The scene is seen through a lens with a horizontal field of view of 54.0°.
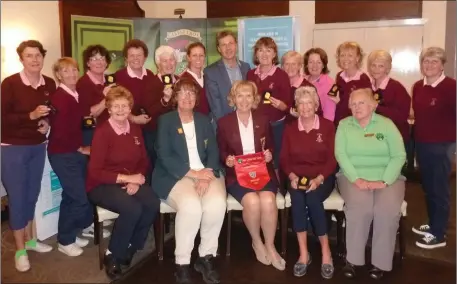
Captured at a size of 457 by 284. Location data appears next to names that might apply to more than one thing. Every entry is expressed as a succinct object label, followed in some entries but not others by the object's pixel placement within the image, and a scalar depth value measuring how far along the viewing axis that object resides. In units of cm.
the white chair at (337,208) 324
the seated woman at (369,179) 304
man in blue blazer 365
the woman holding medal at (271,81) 363
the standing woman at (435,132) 338
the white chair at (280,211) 327
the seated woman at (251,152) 320
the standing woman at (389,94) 354
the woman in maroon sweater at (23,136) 314
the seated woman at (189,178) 308
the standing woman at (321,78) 385
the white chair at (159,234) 334
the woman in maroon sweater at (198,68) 364
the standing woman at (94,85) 347
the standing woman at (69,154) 335
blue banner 504
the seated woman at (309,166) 315
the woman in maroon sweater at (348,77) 369
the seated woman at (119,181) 305
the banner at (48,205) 364
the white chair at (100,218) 315
